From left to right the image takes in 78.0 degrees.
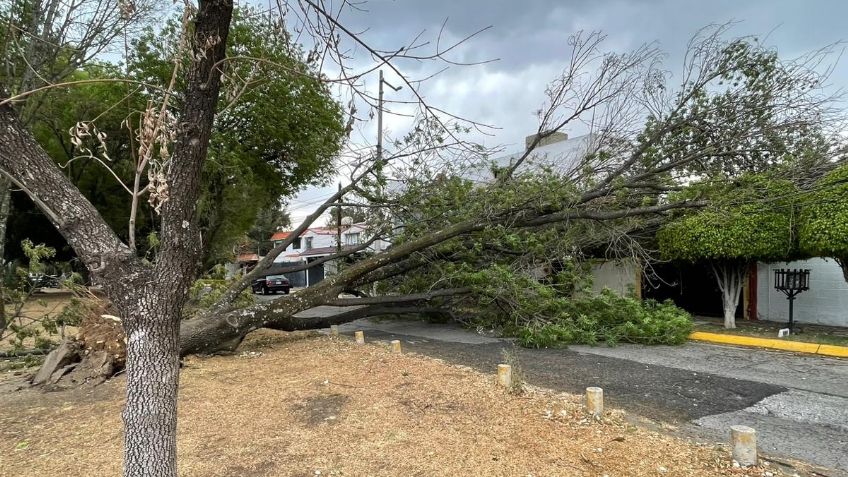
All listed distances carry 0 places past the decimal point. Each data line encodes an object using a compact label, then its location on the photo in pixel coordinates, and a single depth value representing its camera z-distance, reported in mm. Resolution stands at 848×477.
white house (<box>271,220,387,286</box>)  37375
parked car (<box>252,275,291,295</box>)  30328
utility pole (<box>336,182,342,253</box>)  10889
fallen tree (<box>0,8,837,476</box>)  8188
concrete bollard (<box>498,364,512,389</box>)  5219
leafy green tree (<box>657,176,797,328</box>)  8039
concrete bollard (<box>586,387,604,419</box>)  4359
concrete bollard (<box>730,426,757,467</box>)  3445
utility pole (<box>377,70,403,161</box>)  8539
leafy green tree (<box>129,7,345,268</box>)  14562
